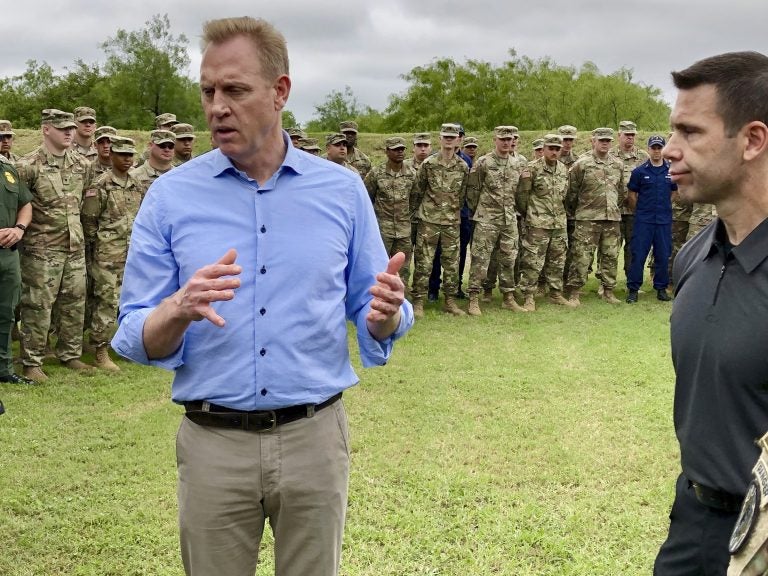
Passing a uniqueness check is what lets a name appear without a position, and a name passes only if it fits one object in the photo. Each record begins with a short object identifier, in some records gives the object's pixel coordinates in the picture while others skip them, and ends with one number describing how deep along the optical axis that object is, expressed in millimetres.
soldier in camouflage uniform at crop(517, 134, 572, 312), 10266
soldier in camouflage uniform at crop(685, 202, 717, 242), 10734
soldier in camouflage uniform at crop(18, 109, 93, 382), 6918
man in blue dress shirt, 2086
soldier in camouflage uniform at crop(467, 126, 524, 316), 10078
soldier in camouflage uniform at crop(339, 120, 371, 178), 10695
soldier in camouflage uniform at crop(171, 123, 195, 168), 8070
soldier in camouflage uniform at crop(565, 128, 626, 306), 10516
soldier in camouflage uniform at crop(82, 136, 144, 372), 7395
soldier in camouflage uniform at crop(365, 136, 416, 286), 9914
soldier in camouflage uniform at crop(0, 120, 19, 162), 10250
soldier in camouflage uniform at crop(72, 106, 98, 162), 9748
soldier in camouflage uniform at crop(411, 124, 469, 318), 9913
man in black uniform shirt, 1998
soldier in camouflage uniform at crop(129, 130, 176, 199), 7516
